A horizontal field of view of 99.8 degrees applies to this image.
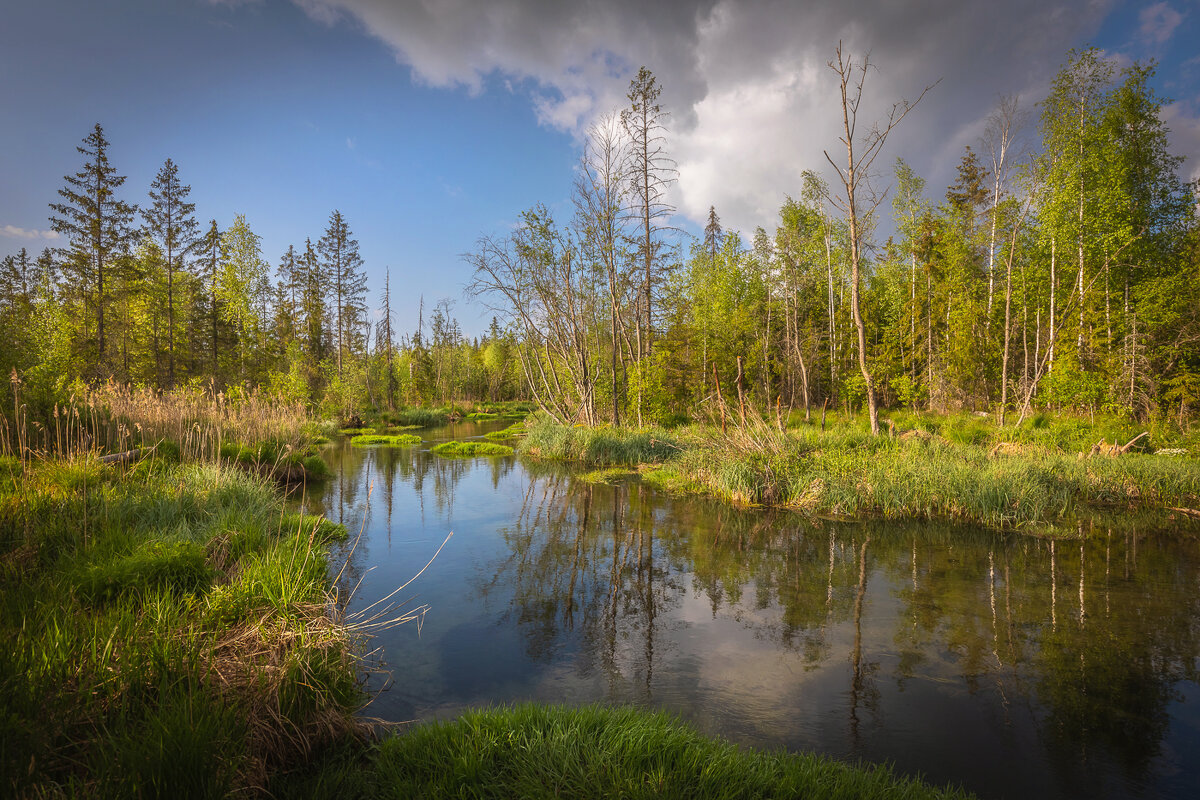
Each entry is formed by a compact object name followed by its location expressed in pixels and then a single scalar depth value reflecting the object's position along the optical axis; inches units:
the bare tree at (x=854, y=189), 551.2
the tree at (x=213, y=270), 1014.4
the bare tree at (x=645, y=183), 784.9
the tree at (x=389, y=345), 1556.5
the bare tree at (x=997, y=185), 717.9
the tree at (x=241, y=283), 1050.7
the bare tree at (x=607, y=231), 753.6
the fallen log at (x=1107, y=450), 446.0
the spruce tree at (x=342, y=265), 1542.8
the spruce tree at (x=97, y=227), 851.4
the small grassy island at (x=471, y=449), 733.3
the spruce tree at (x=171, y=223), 967.6
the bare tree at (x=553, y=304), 764.0
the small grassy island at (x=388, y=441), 867.8
